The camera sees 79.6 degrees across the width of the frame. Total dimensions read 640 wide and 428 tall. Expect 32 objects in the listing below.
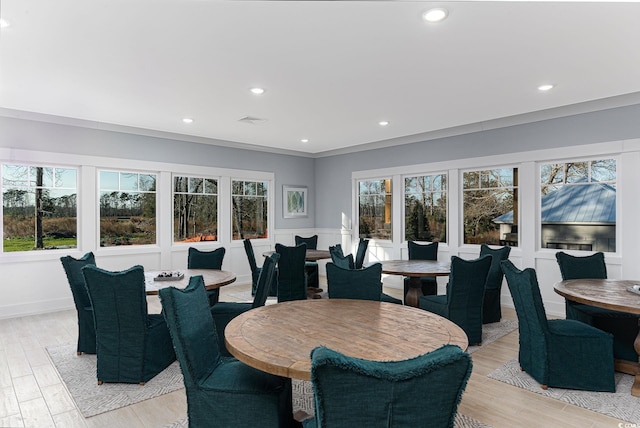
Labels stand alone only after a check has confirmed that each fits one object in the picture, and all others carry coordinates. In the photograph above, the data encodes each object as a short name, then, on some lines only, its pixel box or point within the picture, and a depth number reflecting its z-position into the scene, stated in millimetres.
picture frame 8086
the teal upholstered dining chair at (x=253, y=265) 5362
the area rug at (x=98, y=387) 2750
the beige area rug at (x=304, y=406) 2488
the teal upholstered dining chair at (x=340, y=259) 4121
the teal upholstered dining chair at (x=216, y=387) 1909
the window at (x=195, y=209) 6625
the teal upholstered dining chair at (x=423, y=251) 5715
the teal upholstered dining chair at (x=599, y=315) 3287
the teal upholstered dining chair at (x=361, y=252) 5750
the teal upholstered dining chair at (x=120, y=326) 2975
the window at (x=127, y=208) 5875
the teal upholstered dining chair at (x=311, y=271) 6480
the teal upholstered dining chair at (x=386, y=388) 1122
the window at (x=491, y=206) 5605
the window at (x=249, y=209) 7395
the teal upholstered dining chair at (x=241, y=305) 3285
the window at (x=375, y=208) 7250
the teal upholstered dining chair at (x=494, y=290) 4633
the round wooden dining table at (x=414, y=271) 4199
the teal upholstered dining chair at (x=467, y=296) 3797
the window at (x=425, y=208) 6434
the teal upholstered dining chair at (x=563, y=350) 2900
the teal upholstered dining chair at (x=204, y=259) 4871
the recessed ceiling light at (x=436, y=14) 2457
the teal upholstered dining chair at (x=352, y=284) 3205
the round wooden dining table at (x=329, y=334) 1703
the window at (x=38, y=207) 5121
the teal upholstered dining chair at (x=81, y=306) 3546
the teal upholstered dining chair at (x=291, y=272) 4930
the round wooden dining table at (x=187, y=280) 3482
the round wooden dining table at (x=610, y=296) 2775
